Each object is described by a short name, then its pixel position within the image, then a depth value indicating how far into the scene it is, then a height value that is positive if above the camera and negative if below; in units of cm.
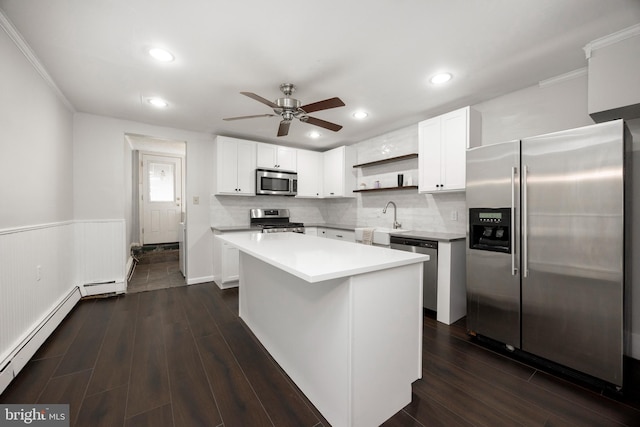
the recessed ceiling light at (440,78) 241 +128
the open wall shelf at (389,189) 361 +35
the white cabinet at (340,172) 471 +73
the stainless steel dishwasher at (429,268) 292 -66
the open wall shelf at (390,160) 362 +79
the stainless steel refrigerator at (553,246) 173 -28
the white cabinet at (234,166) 413 +74
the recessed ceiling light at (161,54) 206 +129
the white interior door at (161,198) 638 +35
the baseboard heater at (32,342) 175 -108
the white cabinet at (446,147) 290 +76
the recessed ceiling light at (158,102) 300 +131
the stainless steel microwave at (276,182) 439 +51
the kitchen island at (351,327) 135 -70
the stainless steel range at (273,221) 439 -18
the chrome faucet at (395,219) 400 -13
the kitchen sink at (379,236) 343 -35
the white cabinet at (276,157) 448 +98
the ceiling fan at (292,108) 220 +94
